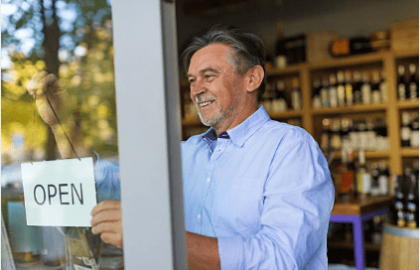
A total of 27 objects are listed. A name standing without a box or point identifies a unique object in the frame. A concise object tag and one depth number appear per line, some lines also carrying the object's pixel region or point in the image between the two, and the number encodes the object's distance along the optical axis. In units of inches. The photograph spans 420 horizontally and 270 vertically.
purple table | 101.8
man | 37.4
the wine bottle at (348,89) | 153.1
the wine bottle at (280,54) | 166.1
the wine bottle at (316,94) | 160.2
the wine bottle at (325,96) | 158.1
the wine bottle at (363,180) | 141.1
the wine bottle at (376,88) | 150.6
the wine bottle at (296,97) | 161.8
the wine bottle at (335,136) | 157.5
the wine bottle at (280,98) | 163.6
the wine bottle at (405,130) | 145.5
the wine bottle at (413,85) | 143.4
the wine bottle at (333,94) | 156.0
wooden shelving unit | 144.6
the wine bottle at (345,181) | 123.2
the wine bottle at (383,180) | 144.9
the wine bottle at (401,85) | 145.5
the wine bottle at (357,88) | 153.1
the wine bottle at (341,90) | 154.8
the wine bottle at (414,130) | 143.7
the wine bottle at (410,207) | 99.8
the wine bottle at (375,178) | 145.6
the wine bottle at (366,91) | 151.1
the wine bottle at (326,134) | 156.1
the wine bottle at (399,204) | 102.0
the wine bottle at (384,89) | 147.0
